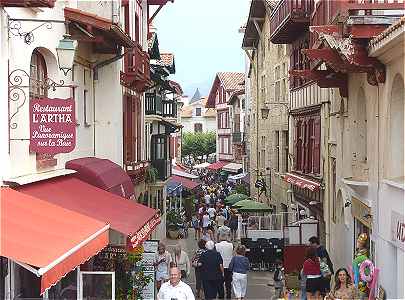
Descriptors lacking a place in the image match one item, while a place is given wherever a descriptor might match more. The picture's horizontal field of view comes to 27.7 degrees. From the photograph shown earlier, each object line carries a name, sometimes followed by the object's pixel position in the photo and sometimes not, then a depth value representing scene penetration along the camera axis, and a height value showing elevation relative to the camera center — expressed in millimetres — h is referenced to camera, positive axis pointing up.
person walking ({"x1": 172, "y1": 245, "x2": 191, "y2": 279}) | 18328 -2857
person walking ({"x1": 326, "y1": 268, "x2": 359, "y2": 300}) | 13188 -2503
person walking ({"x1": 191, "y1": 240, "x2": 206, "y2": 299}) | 17931 -2956
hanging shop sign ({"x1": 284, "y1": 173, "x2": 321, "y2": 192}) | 24078 -1544
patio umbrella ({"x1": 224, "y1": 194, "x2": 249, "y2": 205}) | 39162 -3104
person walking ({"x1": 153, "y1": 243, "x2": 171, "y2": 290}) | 17203 -2766
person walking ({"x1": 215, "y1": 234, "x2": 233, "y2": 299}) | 17984 -2798
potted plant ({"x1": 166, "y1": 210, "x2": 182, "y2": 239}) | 35188 -3961
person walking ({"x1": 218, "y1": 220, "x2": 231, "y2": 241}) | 20766 -2537
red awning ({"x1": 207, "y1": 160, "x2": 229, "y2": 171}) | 72688 -2815
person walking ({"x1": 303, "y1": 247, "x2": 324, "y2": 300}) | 16109 -2805
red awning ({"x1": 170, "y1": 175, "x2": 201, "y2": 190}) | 44647 -2652
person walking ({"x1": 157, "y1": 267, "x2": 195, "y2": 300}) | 11547 -2194
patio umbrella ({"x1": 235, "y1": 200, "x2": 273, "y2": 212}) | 32031 -2872
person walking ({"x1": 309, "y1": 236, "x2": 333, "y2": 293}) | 16188 -2641
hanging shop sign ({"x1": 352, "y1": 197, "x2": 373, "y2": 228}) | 16191 -1645
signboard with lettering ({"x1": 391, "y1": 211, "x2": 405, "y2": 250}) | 12898 -1568
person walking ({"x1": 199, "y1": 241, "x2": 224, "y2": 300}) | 16797 -2796
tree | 106625 -1243
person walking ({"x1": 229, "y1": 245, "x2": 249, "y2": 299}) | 16859 -2894
